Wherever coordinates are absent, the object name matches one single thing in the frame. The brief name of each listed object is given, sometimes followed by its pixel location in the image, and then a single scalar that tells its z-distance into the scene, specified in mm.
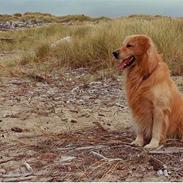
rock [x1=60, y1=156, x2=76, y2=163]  5246
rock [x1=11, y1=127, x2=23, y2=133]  6709
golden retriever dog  5461
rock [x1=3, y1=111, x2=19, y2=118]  7627
